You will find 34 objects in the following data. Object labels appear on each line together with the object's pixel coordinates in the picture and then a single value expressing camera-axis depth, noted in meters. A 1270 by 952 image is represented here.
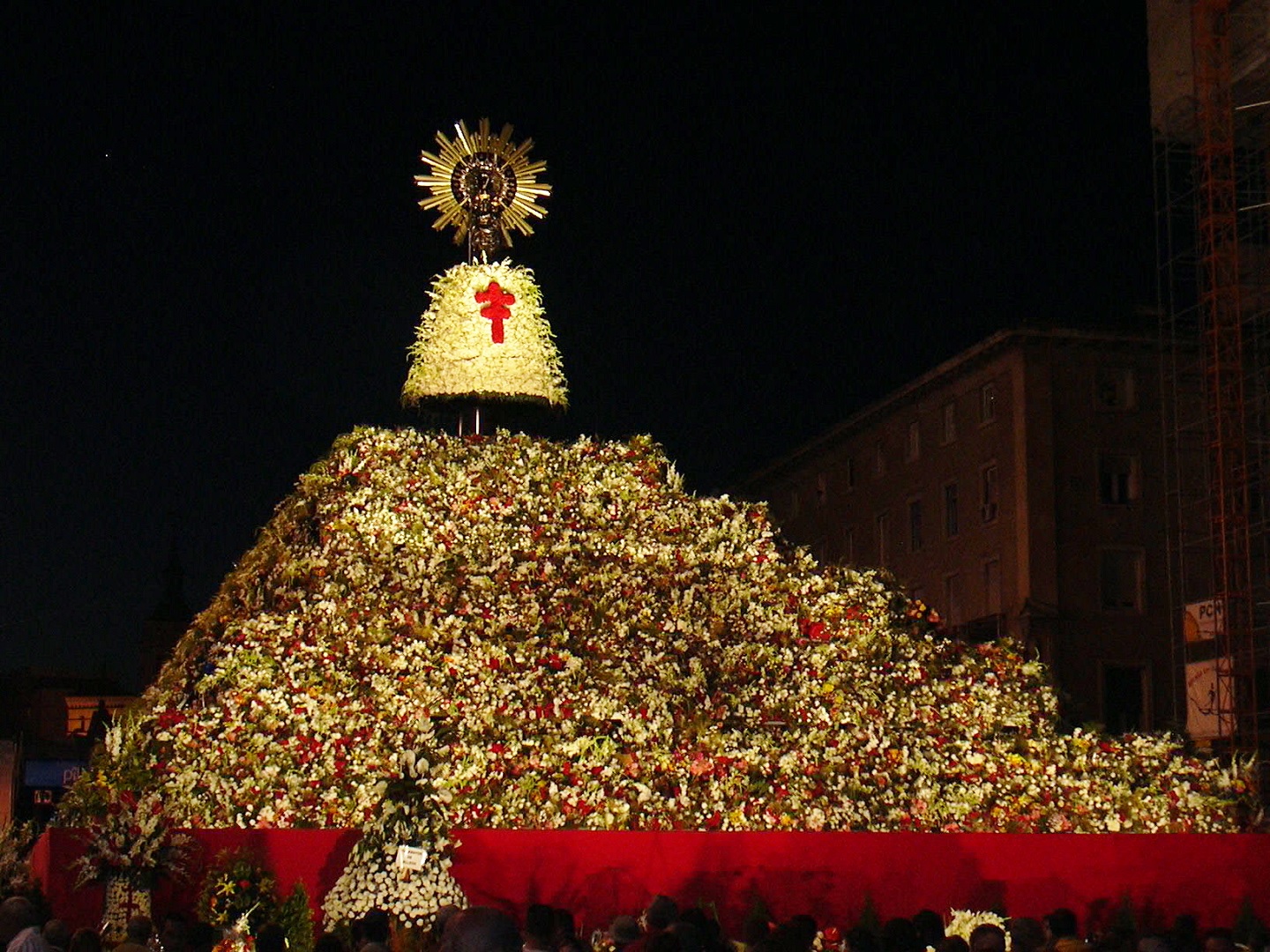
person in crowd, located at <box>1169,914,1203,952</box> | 12.71
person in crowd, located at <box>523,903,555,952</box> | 11.51
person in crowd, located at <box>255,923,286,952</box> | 10.71
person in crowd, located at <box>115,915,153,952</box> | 12.59
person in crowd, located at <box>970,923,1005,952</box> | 11.11
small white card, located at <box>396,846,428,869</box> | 16.64
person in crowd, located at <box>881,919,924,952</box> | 11.30
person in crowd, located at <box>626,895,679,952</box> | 11.70
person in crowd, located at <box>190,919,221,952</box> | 11.74
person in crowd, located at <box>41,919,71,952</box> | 12.48
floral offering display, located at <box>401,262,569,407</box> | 33.19
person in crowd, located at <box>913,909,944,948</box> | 13.17
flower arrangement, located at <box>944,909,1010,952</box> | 15.64
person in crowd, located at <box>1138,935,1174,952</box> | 11.88
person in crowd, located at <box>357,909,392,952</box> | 12.58
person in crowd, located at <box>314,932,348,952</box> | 10.20
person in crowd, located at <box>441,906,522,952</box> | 7.26
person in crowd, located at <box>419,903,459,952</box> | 12.66
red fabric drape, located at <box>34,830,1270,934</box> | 20.39
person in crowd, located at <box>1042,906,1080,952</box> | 13.57
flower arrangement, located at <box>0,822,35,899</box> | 19.88
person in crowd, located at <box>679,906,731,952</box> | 11.15
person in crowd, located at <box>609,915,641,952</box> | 12.44
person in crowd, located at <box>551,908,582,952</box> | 11.52
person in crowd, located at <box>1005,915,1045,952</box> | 11.98
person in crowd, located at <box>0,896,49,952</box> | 10.96
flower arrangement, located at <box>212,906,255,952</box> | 17.84
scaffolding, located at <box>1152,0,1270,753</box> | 42.06
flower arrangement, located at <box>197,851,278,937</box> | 18.78
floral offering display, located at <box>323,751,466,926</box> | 16.88
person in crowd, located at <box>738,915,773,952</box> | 12.93
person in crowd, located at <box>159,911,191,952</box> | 11.73
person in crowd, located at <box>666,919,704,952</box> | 10.08
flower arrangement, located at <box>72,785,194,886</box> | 18.88
